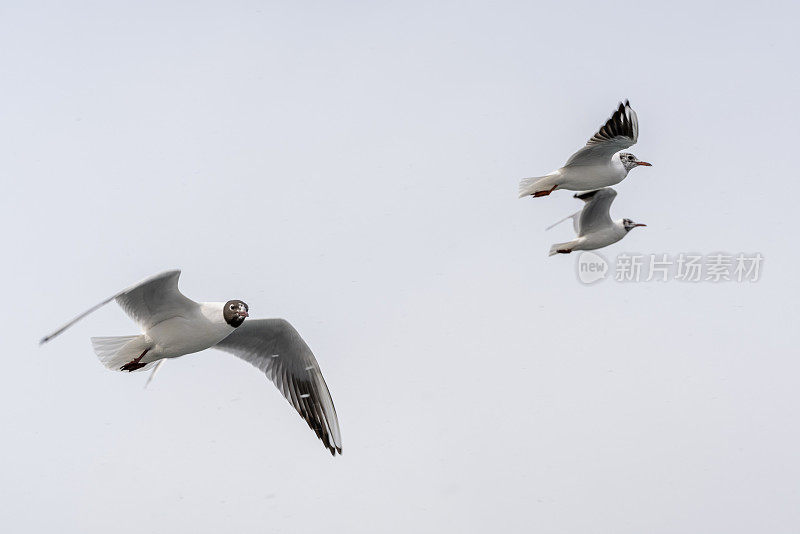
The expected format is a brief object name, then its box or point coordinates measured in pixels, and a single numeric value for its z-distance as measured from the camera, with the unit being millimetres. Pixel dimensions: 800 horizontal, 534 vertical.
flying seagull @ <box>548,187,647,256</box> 21828
